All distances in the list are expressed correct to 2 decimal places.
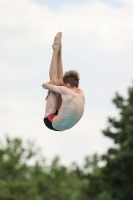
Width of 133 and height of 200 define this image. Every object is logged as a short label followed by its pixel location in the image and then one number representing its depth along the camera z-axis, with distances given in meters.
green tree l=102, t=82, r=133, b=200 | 91.31
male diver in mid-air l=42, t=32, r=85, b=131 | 24.88
